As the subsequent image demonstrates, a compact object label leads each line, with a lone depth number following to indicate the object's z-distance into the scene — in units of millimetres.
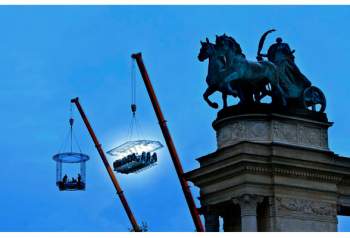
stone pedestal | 39500
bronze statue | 41875
